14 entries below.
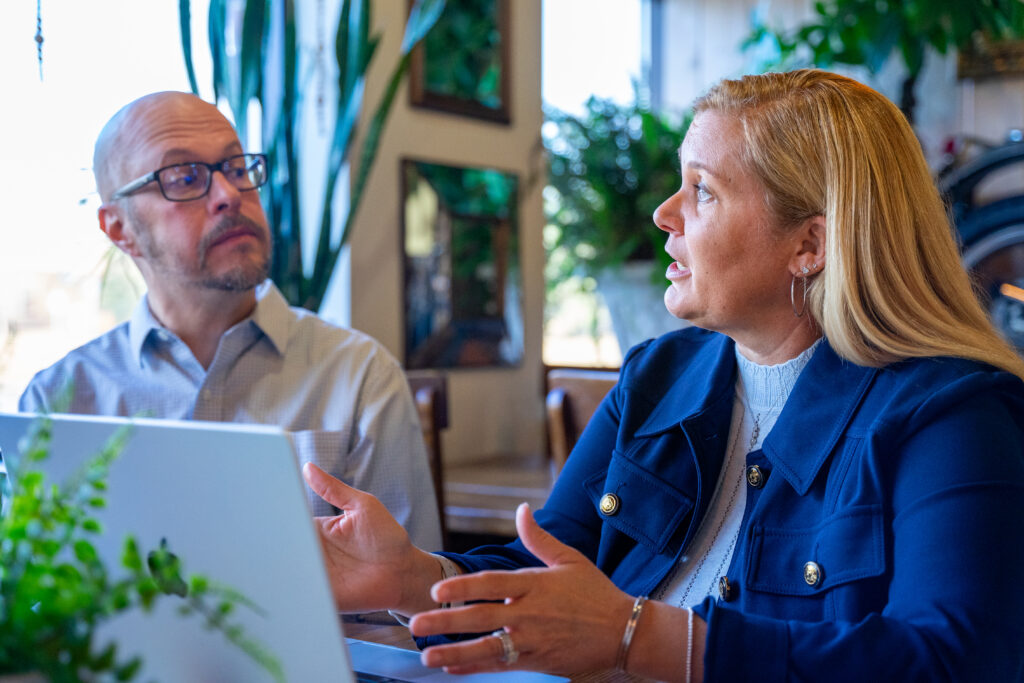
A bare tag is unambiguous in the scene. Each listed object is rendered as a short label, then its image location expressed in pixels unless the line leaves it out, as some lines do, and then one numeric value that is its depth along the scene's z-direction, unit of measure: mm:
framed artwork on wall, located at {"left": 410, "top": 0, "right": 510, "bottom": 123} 3064
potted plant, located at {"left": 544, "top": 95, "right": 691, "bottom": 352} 3756
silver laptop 660
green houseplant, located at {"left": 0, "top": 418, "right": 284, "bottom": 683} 574
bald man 1793
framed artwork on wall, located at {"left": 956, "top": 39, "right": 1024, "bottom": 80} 3875
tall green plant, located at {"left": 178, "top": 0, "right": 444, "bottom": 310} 2475
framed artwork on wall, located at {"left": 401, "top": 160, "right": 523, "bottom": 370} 3020
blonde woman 948
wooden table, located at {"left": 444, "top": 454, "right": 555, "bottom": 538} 2467
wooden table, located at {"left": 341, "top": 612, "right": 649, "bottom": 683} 1039
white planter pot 3551
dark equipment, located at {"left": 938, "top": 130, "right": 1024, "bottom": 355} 3346
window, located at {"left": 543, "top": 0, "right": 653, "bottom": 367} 4086
